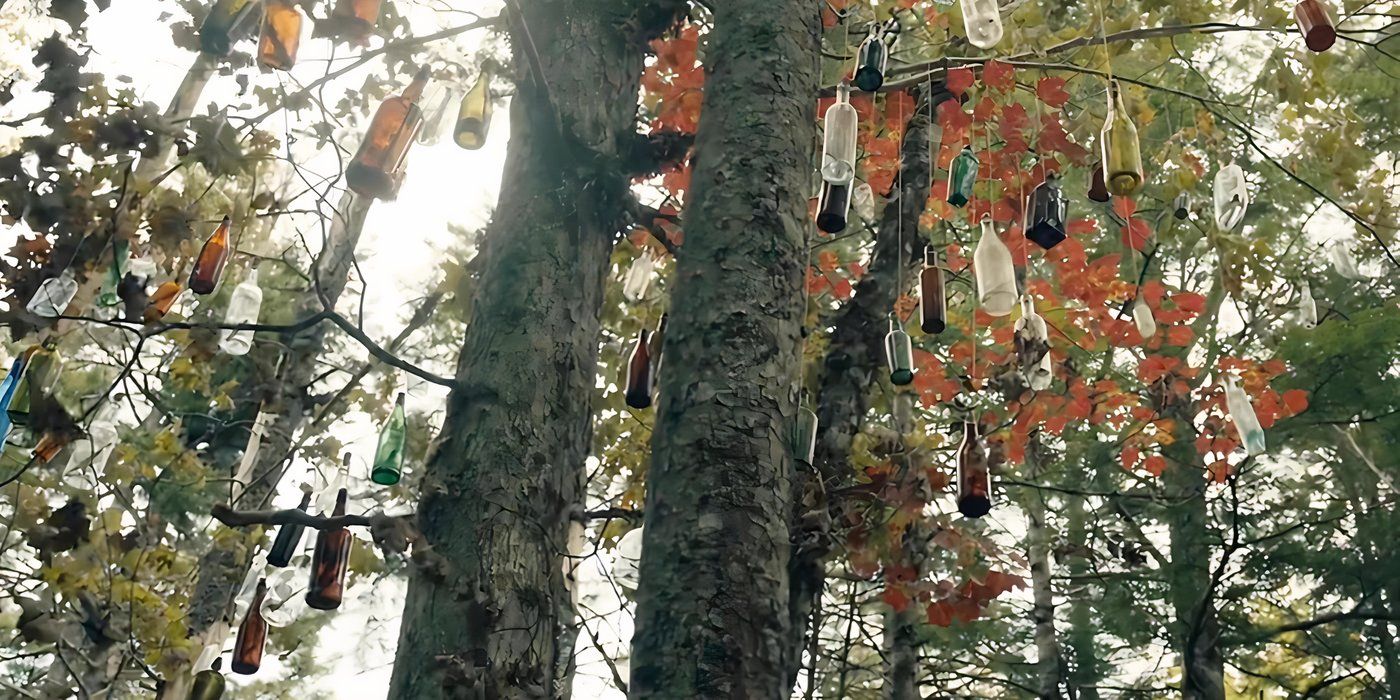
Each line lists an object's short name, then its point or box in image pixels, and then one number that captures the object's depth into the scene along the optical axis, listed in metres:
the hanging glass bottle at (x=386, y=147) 3.02
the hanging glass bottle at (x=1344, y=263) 4.94
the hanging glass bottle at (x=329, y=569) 3.14
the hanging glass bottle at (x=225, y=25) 3.05
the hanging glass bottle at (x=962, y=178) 3.84
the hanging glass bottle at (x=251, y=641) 3.78
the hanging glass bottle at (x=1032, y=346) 4.24
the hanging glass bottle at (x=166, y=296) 4.64
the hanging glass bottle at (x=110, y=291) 4.66
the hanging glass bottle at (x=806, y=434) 3.16
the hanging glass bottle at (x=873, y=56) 3.05
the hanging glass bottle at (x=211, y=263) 3.95
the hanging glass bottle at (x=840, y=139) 3.14
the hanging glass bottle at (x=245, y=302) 5.45
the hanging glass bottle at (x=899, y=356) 3.94
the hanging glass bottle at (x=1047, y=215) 3.79
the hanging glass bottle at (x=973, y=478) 3.25
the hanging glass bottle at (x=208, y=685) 4.26
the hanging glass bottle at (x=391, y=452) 3.49
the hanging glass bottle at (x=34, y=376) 3.97
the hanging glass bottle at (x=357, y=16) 3.11
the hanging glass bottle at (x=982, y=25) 3.36
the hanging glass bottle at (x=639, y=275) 4.29
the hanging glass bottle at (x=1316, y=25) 3.21
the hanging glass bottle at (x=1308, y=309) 5.42
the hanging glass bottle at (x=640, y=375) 3.48
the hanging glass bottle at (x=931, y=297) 3.84
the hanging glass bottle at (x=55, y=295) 3.78
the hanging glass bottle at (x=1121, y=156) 3.27
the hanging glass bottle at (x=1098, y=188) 3.94
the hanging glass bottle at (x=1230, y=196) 3.97
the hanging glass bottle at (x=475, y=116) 3.60
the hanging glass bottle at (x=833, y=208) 3.06
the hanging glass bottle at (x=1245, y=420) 4.59
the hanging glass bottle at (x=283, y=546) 3.89
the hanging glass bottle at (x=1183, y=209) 4.52
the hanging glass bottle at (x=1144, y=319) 5.57
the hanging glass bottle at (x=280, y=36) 3.09
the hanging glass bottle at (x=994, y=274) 3.98
